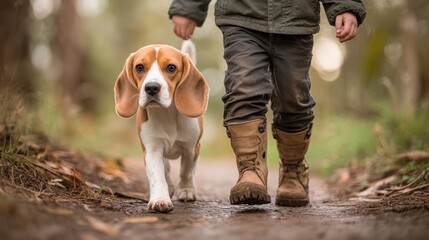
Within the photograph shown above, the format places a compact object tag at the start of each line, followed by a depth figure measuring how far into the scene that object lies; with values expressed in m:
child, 3.28
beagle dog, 3.21
